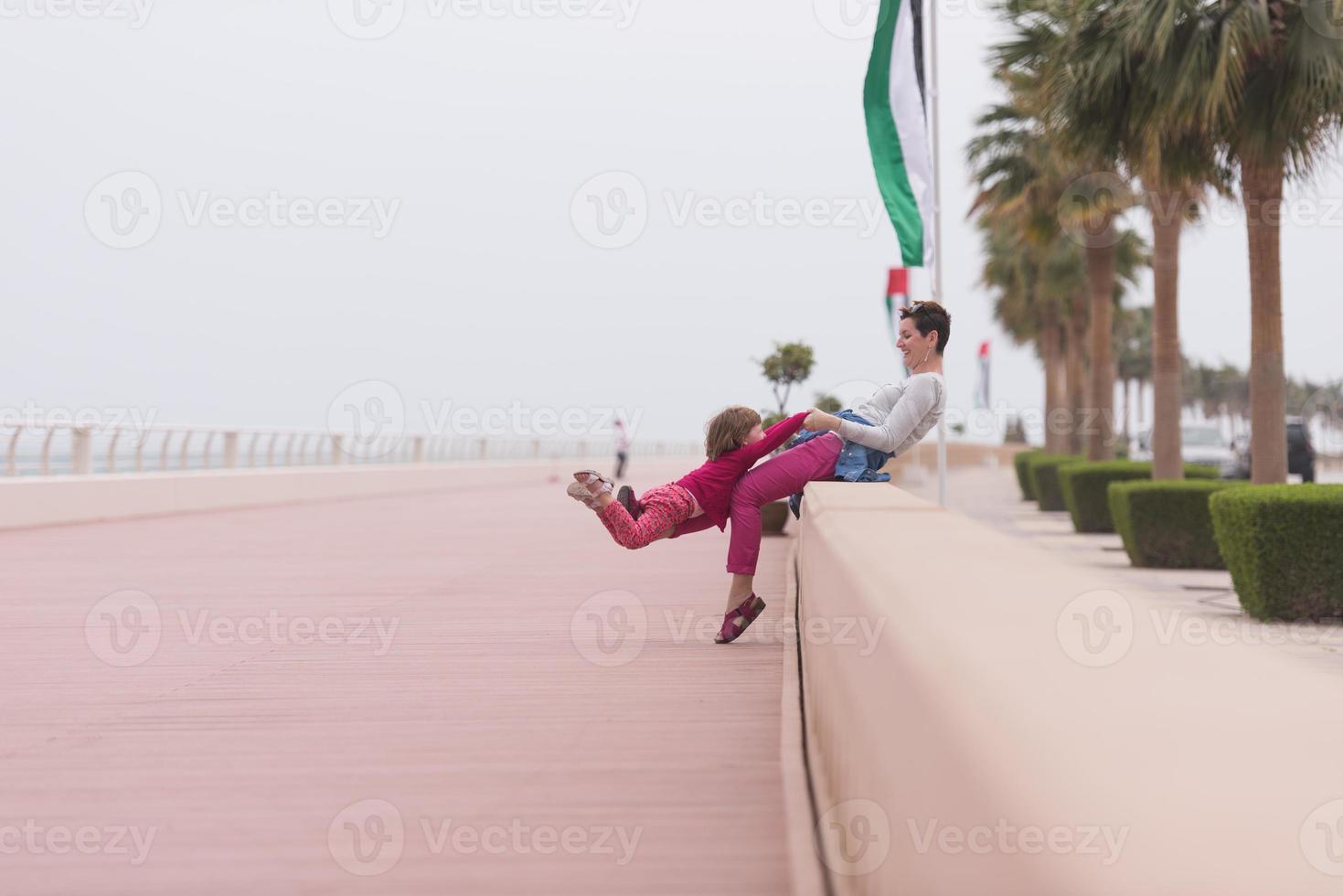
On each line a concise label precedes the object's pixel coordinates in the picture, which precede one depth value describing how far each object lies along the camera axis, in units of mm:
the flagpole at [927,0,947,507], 17125
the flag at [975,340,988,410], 56906
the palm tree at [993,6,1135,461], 14031
